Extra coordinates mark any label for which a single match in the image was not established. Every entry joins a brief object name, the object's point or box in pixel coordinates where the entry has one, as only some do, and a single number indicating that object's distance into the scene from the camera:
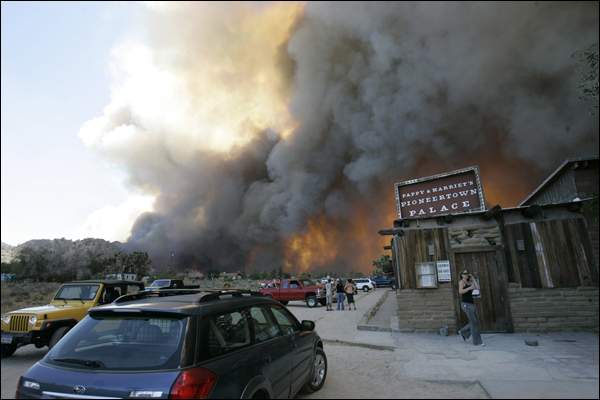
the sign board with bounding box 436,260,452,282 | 9.73
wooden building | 8.71
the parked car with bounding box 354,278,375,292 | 37.91
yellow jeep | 7.21
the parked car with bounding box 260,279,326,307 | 21.20
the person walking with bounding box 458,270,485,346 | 7.78
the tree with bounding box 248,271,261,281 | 85.11
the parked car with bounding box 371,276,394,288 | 45.07
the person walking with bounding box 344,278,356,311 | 17.67
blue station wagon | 2.45
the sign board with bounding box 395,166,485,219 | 11.41
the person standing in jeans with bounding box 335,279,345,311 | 17.81
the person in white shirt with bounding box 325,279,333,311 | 18.45
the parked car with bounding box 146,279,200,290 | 19.16
